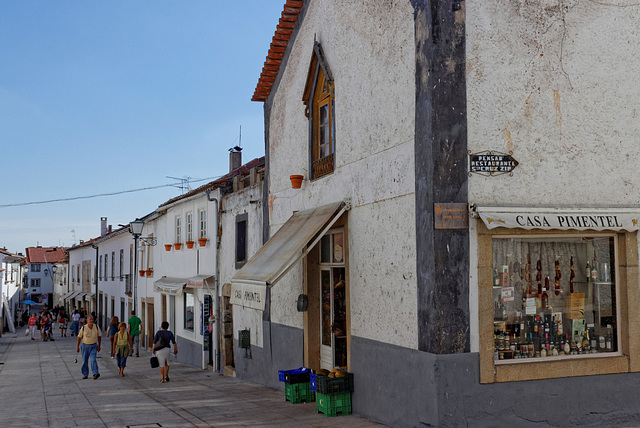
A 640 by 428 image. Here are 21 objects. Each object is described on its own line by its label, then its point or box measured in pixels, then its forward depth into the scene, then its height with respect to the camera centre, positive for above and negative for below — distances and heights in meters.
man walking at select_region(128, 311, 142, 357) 22.53 -2.12
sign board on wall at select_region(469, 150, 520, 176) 7.96 +1.23
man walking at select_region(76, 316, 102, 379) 16.17 -1.92
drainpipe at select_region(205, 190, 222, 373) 18.36 -1.28
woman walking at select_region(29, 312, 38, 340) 38.09 -3.56
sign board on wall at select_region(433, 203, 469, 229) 7.82 +0.56
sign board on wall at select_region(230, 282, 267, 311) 10.28 -0.52
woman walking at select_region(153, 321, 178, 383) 15.68 -1.99
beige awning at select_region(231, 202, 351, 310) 10.12 +0.16
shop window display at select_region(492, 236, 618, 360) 8.19 -0.48
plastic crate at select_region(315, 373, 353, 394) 9.78 -1.87
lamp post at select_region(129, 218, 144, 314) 22.45 +1.37
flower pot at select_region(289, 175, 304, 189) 12.38 +1.62
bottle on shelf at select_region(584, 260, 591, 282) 8.59 -0.15
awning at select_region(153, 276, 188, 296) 21.19 -0.70
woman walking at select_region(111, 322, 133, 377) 17.83 -2.26
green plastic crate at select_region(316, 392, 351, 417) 9.79 -2.18
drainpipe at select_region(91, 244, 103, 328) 42.01 -2.40
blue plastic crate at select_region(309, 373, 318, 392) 10.50 -1.97
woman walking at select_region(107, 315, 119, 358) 23.43 -2.27
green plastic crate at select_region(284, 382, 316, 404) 11.18 -2.28
